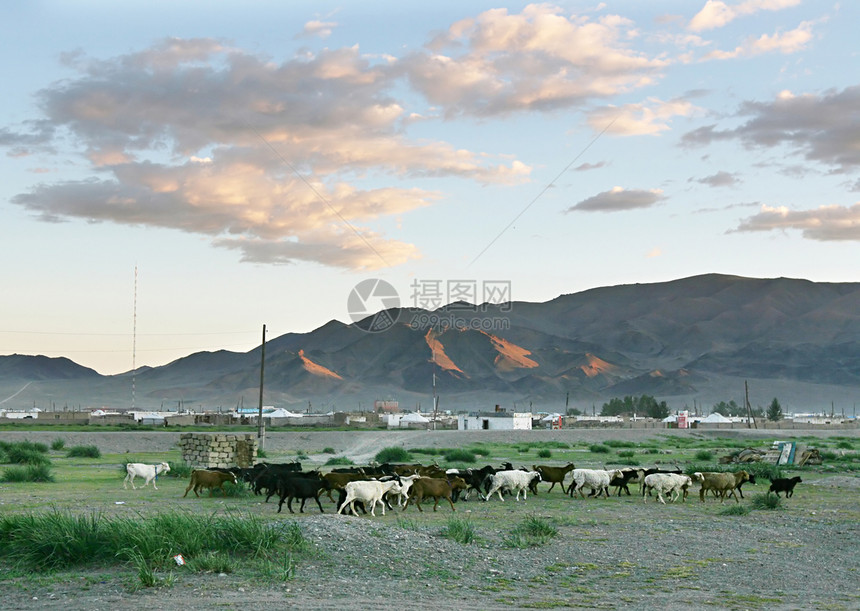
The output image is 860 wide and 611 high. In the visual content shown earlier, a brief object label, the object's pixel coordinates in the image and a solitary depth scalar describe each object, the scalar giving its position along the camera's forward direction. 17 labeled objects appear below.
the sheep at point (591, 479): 25.97
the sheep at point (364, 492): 19.98
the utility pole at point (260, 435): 55.04
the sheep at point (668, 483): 25.41
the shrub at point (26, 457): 37.73
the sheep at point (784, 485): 26.47
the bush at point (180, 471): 32.72
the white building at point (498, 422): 103.56
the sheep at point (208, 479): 24.67
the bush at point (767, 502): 23.36
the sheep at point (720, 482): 25.75
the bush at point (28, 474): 29.78
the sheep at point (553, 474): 27.16
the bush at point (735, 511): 21.98
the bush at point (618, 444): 69.39
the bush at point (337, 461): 39.33
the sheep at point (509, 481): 24.50
